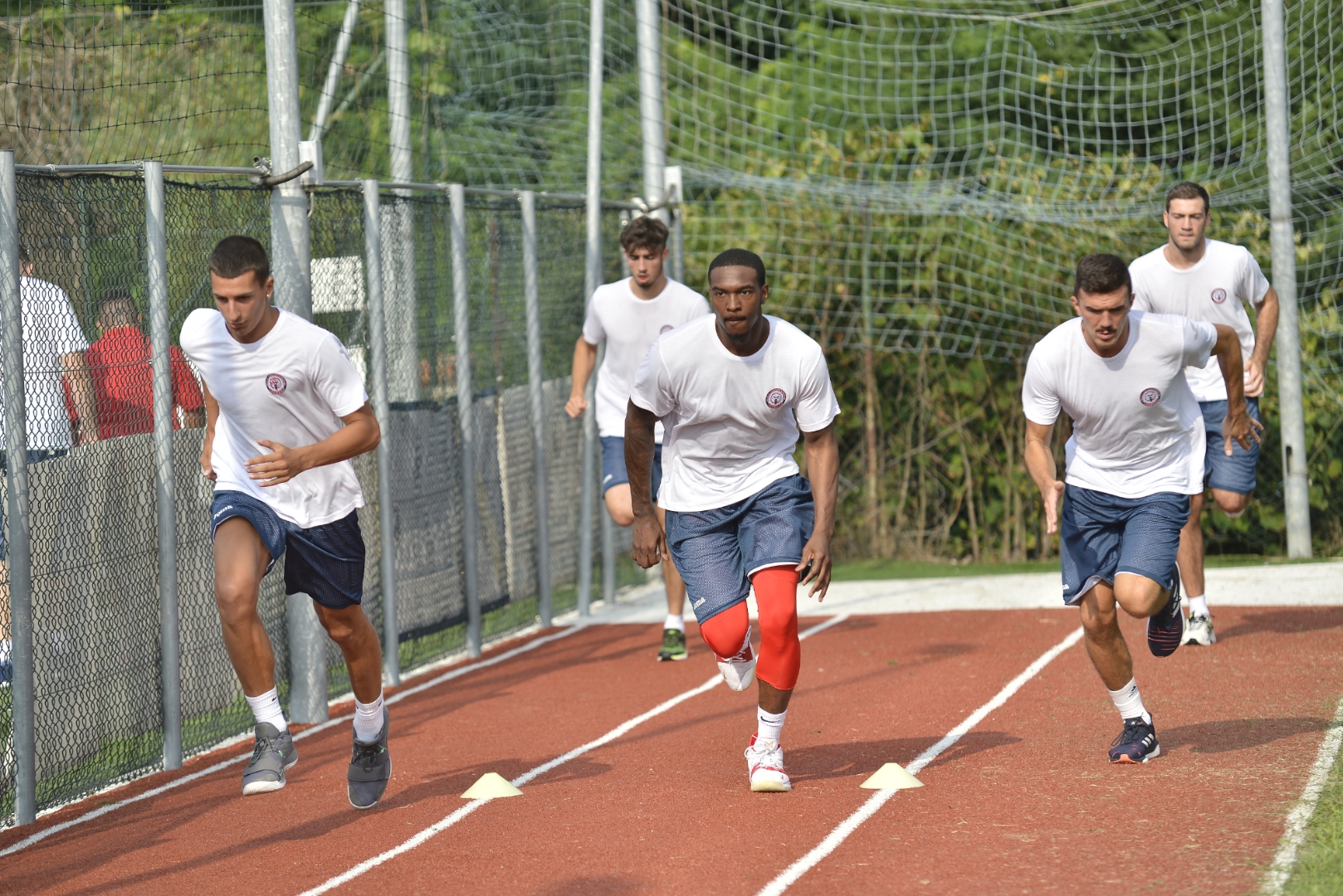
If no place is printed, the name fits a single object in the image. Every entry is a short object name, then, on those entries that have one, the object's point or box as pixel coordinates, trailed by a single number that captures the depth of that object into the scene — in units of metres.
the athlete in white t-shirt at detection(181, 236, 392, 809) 11.55
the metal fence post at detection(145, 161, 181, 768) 13.79
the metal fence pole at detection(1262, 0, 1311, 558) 22.61
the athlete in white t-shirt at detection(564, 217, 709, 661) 17.52
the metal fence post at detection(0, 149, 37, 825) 12.05
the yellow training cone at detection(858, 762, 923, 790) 11.68
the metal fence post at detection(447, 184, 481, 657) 18.91
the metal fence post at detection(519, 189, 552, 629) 20.86
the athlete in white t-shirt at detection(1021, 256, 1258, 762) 11.64
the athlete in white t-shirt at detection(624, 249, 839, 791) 11.55
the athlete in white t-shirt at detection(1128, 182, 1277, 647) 15.57
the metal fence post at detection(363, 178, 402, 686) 17.06
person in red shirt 13.36
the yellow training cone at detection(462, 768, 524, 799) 12.23
